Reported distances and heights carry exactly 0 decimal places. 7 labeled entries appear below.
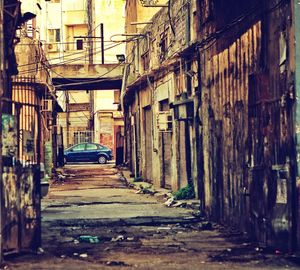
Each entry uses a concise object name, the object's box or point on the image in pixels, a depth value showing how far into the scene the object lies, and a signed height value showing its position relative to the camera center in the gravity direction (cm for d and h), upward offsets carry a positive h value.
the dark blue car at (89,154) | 5156 -14
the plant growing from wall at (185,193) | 2042 -118
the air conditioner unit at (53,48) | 6302 +872
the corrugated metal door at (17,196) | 1037 -60
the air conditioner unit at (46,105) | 2913 +187
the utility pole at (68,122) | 6534 +256
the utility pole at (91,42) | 6108 +879
